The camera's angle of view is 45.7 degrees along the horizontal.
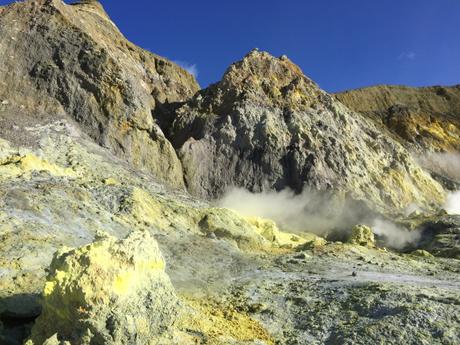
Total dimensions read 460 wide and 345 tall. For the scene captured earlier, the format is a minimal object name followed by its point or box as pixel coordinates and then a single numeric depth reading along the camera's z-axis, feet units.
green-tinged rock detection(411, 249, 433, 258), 74.02
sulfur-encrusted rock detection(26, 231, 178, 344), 27.22
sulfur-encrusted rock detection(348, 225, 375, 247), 82.62
